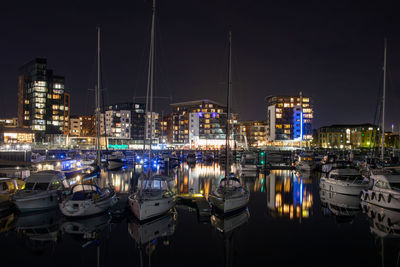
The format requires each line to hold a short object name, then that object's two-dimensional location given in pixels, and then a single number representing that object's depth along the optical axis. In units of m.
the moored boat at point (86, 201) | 23.33
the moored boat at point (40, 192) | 25.51
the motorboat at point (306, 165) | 63.69
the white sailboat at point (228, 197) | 23.77
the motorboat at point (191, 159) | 87.56
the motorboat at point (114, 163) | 71.19
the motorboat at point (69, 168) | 43.55
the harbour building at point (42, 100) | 151.12
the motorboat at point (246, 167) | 60.22
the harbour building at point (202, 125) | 162.88
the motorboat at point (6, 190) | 25.81
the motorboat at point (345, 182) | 33.09
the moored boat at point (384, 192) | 26.53
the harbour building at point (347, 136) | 184.12
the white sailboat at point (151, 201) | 21.89
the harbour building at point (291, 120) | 165.25
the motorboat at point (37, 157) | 67.82
